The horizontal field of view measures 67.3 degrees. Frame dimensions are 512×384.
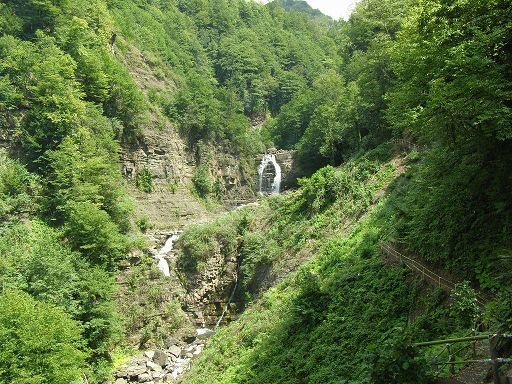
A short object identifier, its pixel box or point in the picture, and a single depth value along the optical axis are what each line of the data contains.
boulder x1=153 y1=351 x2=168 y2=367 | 23.50
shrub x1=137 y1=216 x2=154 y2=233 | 35.25
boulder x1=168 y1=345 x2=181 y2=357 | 24.55
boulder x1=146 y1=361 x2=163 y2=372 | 22.94
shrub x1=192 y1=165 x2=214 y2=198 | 46.03
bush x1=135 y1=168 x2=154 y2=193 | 40.04
